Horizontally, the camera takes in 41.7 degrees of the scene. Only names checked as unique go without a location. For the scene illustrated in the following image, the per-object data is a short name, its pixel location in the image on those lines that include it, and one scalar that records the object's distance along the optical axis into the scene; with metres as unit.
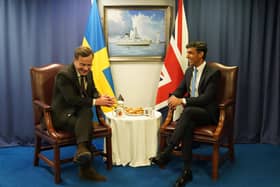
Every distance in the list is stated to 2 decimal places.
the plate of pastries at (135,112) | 3.68
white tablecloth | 3.55
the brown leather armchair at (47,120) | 3.24
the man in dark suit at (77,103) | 3.18
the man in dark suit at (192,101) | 3.30
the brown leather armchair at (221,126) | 3.30
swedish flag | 4.07
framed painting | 4.20
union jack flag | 4.02
